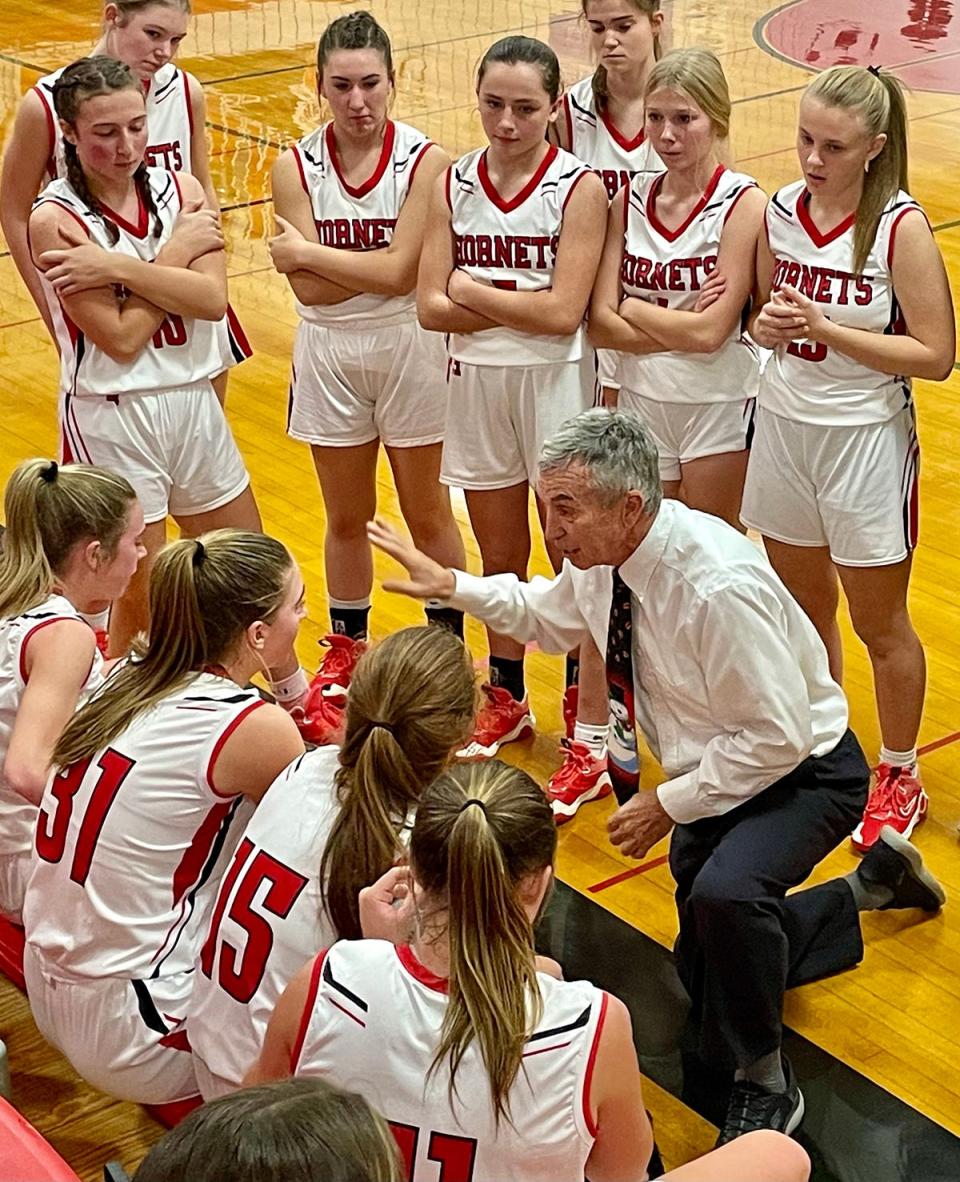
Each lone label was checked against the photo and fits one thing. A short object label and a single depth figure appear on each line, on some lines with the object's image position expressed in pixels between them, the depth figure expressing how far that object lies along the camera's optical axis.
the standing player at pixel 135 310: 4.26
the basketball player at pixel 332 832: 2.83
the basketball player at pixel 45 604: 3.40
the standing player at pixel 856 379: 3.93
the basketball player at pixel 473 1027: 2.33
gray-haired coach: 3.29
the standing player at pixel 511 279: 4.36
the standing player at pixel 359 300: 4.63
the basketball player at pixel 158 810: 3.08
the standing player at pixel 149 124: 4.74
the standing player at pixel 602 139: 4.55
